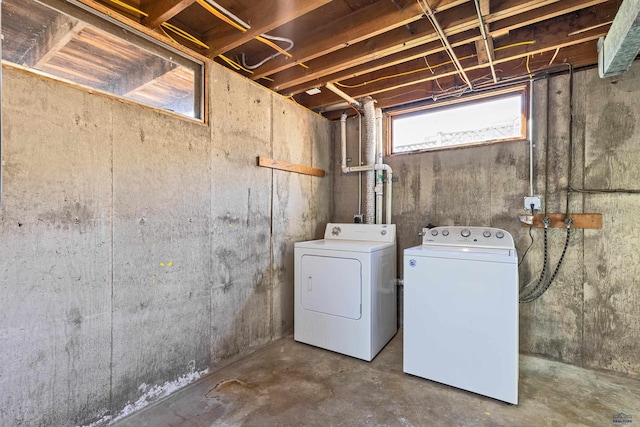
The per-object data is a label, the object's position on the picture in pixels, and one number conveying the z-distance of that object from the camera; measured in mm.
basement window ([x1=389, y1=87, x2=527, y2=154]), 2652
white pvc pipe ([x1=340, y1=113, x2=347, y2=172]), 3412
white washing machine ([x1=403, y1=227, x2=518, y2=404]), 1891
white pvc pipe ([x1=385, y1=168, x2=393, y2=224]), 3107
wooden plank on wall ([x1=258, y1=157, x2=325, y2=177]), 2665
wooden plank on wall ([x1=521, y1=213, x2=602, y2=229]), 2283
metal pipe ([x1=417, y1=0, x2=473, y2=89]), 1672
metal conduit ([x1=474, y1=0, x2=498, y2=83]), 1662
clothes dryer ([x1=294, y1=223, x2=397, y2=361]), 2449
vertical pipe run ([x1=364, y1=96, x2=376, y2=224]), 3074
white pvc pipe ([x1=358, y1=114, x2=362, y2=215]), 3355
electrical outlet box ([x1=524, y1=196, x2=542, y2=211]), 2449
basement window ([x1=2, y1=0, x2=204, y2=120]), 1456
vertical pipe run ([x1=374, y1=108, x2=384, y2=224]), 3125
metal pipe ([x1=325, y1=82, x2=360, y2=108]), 2704
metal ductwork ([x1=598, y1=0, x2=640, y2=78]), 1375
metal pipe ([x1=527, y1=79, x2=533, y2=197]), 2484
